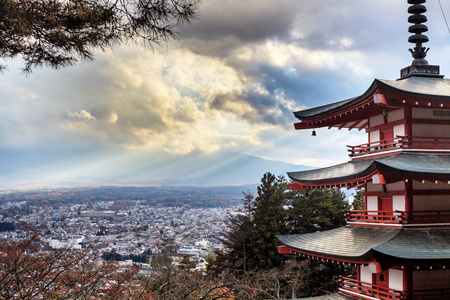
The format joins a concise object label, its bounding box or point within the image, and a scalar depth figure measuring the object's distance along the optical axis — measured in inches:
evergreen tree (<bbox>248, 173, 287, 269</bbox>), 1138.5
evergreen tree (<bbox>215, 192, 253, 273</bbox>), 1203.2
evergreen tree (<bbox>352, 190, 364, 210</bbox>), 1240.2
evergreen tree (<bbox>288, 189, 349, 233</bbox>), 1198.4
